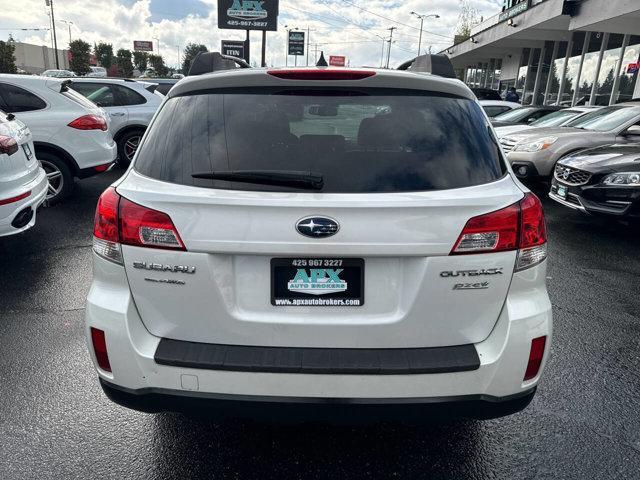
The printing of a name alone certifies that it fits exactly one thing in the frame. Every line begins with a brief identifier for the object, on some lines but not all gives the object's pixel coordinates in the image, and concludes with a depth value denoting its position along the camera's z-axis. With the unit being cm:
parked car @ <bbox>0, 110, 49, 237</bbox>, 466
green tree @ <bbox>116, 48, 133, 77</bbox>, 7050
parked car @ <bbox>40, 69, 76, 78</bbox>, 3158
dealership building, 1722
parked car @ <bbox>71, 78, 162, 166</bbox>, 999
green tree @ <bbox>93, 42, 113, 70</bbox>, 8738
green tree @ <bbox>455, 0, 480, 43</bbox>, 5780
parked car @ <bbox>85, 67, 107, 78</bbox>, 5748
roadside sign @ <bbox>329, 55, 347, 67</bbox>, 5742
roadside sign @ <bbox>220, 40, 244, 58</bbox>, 2805
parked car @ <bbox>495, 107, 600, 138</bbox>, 1028
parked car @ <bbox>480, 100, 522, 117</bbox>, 1525
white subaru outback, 189
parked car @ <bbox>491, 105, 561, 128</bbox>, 1266
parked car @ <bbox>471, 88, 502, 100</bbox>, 2164
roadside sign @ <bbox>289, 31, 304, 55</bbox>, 4394
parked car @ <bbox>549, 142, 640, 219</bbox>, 600
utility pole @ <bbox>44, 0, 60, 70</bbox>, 6197
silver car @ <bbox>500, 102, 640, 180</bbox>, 848
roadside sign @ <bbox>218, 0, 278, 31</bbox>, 2597
